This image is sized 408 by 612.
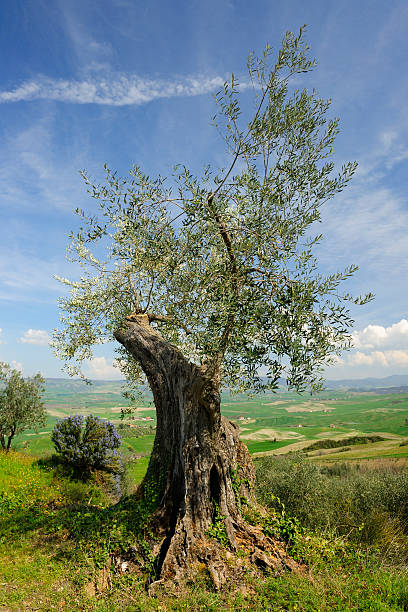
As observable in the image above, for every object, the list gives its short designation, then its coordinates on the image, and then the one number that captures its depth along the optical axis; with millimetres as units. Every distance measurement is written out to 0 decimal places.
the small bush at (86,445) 20156
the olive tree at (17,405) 30558
